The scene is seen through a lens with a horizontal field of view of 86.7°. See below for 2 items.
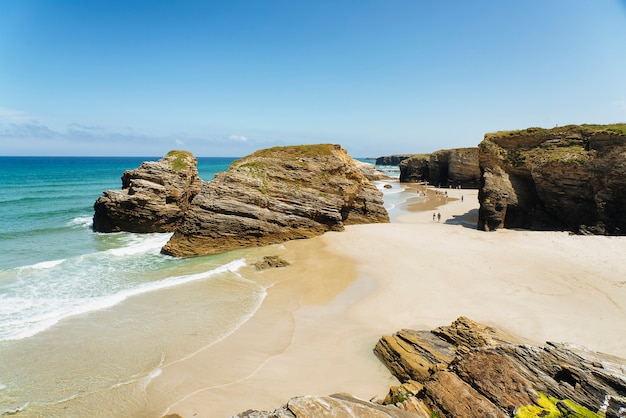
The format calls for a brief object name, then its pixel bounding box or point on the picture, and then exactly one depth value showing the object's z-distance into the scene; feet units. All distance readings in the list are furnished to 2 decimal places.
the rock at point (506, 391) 18.97
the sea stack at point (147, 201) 94.79
